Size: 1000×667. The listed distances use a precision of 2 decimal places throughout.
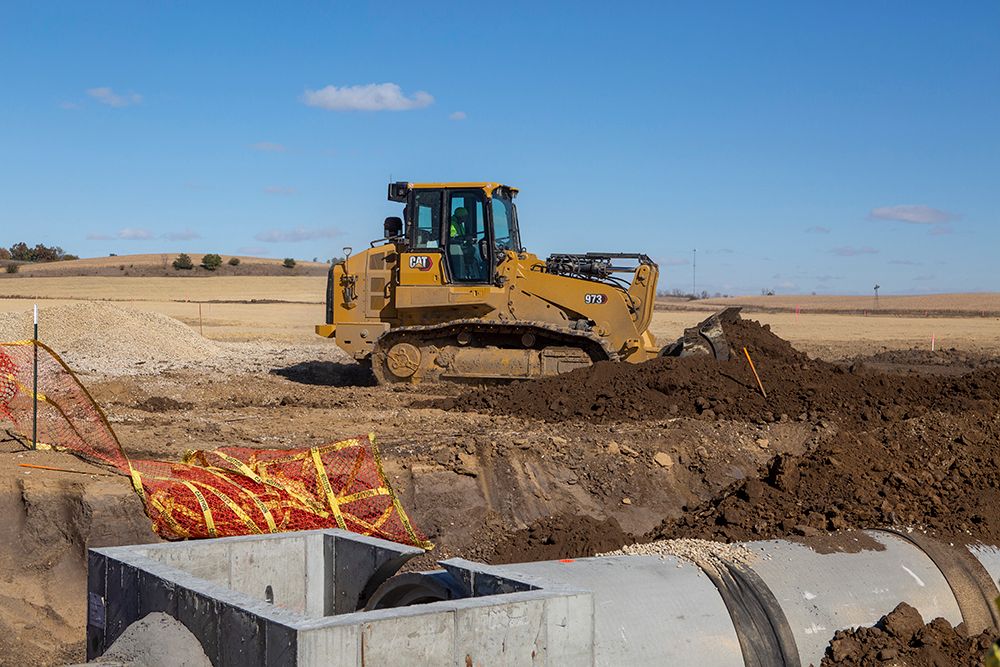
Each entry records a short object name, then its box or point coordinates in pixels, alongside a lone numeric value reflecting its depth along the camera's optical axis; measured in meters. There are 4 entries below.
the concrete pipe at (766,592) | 5.25
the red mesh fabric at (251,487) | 8.36
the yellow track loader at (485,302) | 16.88
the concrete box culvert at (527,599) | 4.23
